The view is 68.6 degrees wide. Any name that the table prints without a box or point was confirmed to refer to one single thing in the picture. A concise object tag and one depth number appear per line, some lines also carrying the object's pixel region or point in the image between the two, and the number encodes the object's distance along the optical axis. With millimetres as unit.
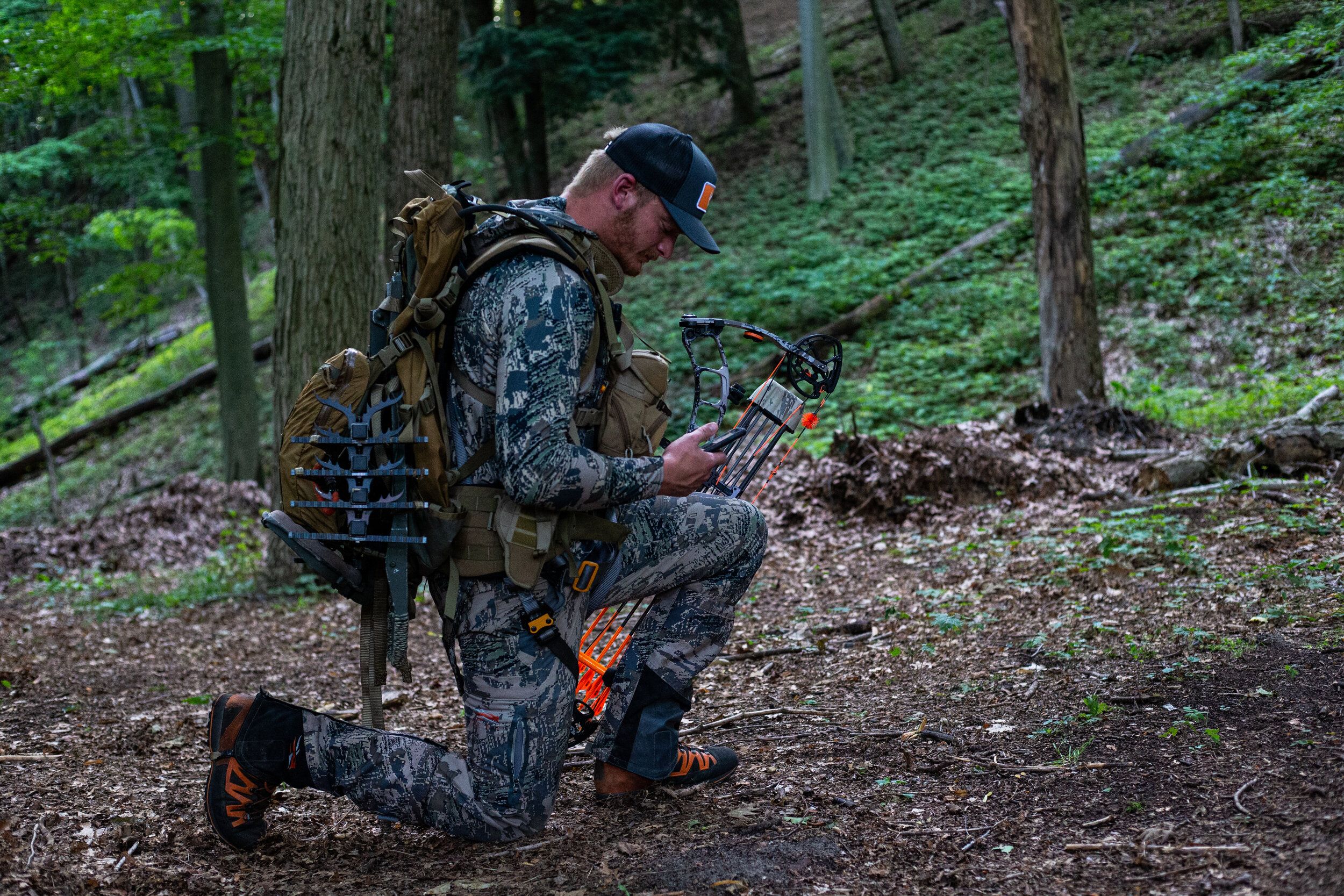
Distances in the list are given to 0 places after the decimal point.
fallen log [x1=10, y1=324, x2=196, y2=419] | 22188
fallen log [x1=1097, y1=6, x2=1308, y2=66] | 14348
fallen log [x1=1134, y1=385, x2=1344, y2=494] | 5844
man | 2650
